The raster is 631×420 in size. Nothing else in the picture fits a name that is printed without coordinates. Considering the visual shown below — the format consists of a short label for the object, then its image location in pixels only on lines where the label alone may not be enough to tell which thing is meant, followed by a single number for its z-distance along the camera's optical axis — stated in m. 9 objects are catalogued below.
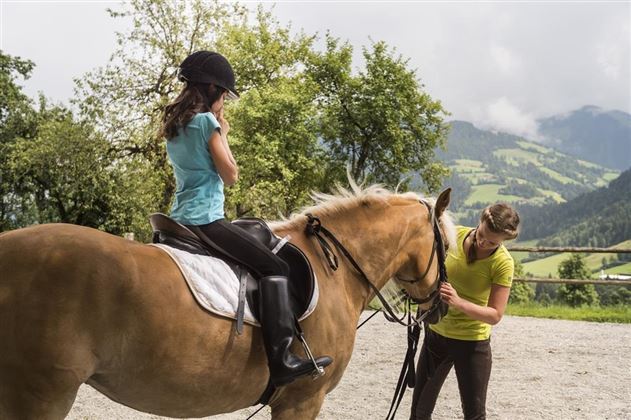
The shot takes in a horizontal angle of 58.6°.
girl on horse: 3.01
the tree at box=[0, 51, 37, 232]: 32.59
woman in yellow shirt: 3.94
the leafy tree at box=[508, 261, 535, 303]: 51.14
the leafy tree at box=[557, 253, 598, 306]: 43.93
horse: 2.50
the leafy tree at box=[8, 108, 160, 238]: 28.59
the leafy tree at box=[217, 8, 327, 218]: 27.92
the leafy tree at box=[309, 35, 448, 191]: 33.44
